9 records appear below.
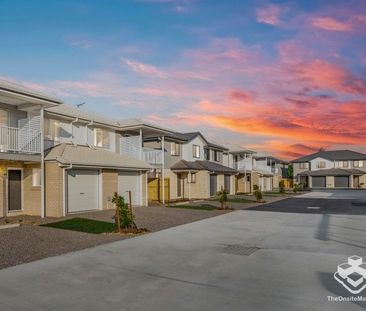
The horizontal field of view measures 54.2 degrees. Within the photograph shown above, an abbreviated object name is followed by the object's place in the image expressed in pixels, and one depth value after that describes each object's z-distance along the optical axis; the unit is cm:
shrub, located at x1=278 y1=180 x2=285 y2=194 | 4800
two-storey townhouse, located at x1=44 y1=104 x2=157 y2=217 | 1861
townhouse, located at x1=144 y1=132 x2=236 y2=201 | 3266
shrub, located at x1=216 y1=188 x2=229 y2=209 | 2445
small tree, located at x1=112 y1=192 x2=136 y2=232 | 1422
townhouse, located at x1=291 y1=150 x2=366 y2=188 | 7331
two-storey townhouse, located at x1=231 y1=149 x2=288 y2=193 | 5085
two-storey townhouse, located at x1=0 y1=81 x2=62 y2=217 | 1731
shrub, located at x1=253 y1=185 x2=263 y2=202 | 3205
